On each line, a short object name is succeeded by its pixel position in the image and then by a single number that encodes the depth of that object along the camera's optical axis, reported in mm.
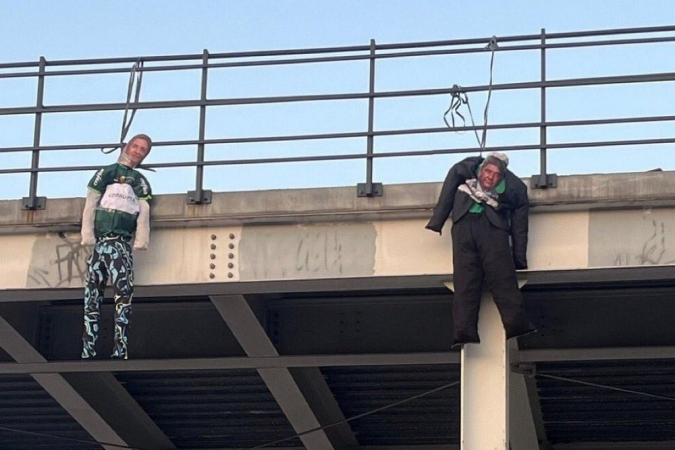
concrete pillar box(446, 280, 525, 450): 12195
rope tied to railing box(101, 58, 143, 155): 14135
